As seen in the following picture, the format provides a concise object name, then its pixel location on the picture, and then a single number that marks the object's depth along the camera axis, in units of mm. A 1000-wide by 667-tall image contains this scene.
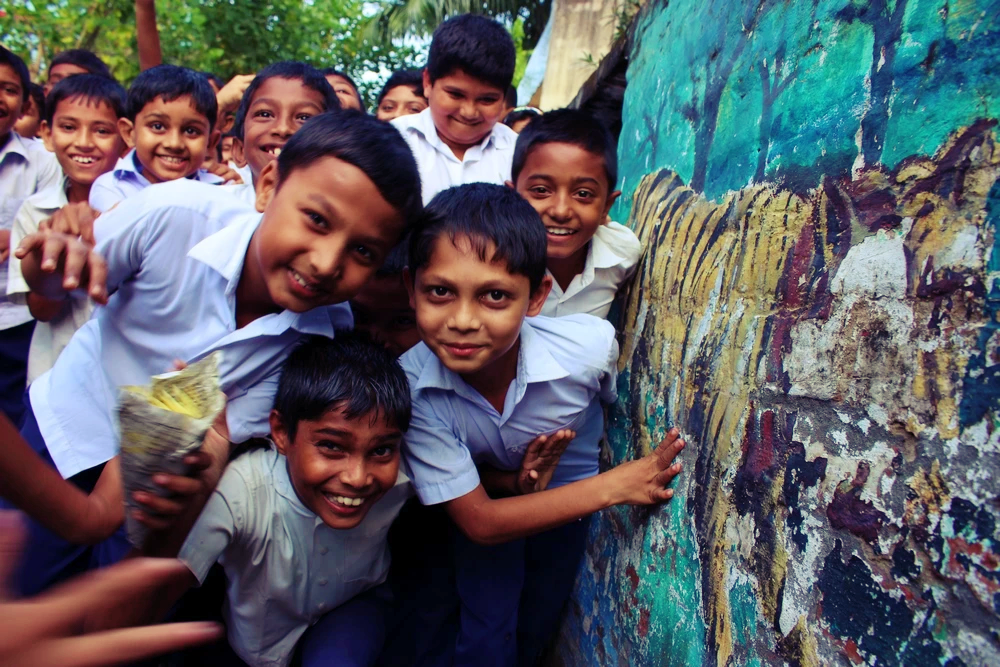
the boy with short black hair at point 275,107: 2441
